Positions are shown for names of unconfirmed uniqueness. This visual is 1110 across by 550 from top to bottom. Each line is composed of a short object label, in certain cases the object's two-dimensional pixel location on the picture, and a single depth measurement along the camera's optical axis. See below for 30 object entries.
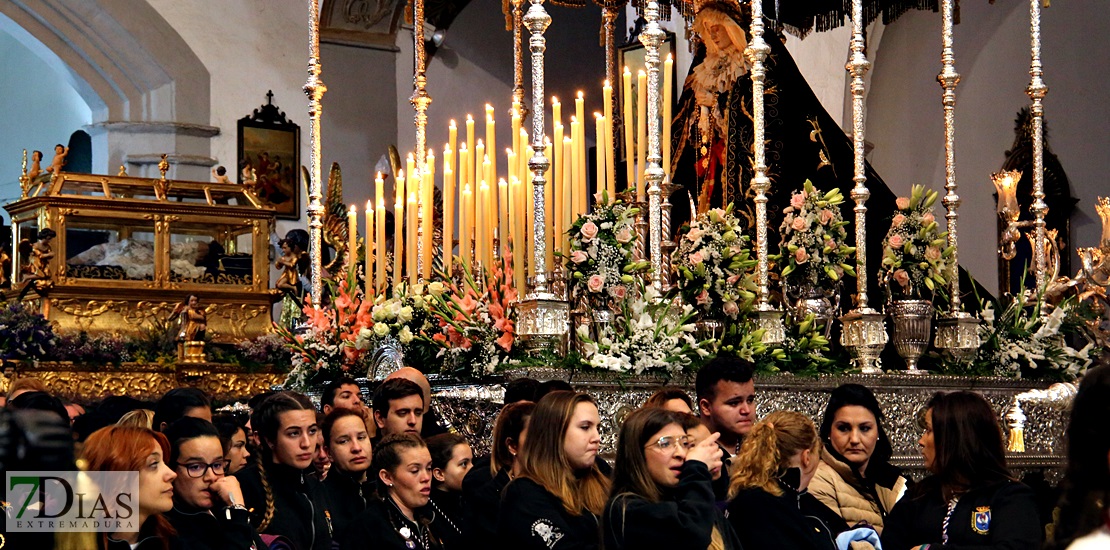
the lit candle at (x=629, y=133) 7.99
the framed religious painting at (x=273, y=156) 16.16
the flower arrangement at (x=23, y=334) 11.76
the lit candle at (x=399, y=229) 9.16
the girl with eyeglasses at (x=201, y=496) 4.95
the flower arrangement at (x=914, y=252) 8.15
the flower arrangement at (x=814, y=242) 7.91
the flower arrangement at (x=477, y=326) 7.13
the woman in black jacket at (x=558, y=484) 4.70
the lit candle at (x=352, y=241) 9.47
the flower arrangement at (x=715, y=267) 7.55
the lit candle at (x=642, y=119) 8.00
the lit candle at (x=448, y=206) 8.62
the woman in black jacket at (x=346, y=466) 5.93
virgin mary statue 9.20
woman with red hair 4.38
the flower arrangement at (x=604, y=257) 7.19
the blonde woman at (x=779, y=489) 5.09
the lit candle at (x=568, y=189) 7.90
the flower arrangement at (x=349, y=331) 7.85
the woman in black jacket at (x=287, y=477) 5.52
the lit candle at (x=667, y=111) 8.28
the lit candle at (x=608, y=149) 7.88
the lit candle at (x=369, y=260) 9.21
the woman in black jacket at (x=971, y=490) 5.04
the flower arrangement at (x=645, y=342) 6.99
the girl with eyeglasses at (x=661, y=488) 4.45
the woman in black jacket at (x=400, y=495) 5.48
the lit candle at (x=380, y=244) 9.06
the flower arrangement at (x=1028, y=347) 8.44
